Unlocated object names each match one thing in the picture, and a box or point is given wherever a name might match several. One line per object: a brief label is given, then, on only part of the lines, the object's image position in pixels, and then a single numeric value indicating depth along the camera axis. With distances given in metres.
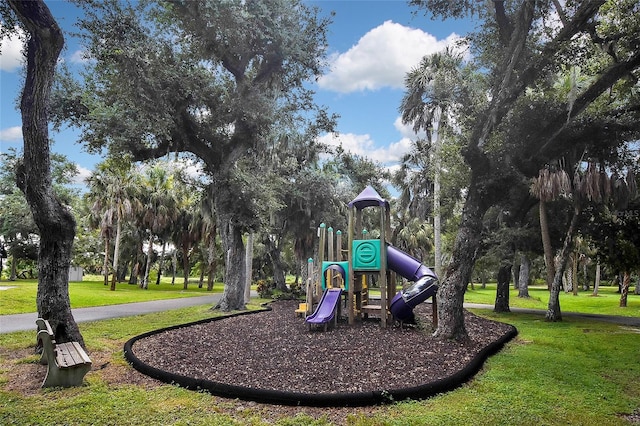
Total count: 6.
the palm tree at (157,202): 29.72
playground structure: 10.70
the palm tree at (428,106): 21.13
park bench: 5.17
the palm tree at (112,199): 26.97
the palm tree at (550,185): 10.87
